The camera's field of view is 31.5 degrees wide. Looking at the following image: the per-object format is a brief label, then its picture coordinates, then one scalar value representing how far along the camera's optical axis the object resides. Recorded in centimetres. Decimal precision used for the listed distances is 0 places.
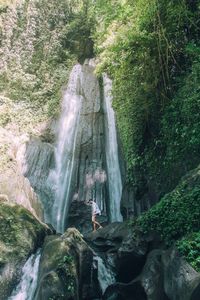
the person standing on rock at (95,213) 1361
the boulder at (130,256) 845
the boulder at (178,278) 568
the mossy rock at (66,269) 706
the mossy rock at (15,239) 776
